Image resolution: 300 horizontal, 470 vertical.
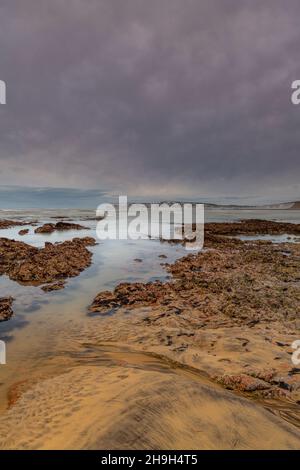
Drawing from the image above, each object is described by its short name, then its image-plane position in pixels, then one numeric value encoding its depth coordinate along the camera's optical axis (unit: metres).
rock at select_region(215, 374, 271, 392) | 3.96
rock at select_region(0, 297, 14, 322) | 6.39
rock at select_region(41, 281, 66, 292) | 8.68
